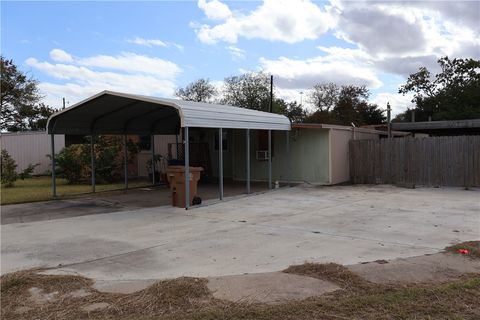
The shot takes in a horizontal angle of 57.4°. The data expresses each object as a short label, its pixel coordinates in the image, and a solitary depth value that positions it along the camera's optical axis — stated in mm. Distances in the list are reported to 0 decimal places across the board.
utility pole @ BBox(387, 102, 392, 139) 20342
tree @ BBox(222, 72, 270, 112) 46938
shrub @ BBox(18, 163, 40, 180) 18306
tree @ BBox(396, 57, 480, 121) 38438
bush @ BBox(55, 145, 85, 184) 18453
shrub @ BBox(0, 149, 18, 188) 17344
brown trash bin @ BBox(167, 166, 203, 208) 11088
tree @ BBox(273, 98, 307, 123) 49094
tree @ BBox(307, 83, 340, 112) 54281
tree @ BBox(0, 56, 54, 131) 34562
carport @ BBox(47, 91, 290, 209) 11149
